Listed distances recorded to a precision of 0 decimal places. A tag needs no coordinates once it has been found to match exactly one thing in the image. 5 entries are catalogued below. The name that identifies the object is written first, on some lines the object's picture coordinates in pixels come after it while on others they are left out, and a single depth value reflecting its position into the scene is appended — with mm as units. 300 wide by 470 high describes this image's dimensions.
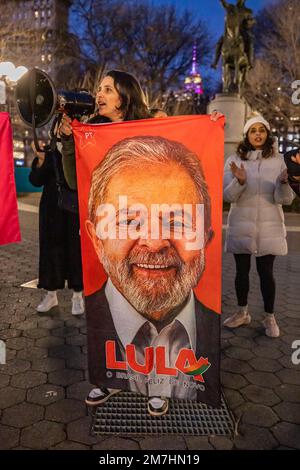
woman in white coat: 3705
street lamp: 11320
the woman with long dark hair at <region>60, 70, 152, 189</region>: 2759
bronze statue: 14109
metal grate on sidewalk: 2451
